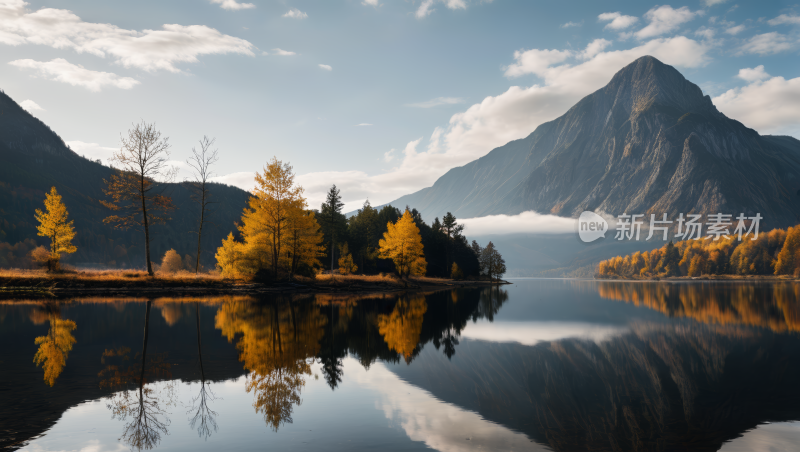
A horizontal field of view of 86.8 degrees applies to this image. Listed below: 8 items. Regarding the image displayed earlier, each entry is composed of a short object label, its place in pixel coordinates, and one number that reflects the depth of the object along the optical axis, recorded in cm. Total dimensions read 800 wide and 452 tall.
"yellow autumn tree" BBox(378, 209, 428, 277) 7288
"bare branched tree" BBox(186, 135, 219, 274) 5147
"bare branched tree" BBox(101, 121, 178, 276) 4375
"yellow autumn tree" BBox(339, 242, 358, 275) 8502
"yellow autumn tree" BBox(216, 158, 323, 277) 4997
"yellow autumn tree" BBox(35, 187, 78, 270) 4928
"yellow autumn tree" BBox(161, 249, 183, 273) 7693
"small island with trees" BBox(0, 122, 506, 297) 4259
